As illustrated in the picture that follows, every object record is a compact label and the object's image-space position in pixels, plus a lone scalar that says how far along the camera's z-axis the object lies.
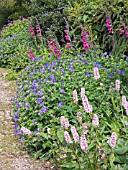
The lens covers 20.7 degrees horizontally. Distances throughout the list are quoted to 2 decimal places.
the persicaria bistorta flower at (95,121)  2.20
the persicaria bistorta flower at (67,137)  2.12
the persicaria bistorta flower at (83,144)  2.08
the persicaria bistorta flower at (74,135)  2.11
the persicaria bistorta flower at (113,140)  1.94
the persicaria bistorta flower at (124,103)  2.28
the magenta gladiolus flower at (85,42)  4.67
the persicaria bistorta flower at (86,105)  2.19
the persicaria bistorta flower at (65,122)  2.24
